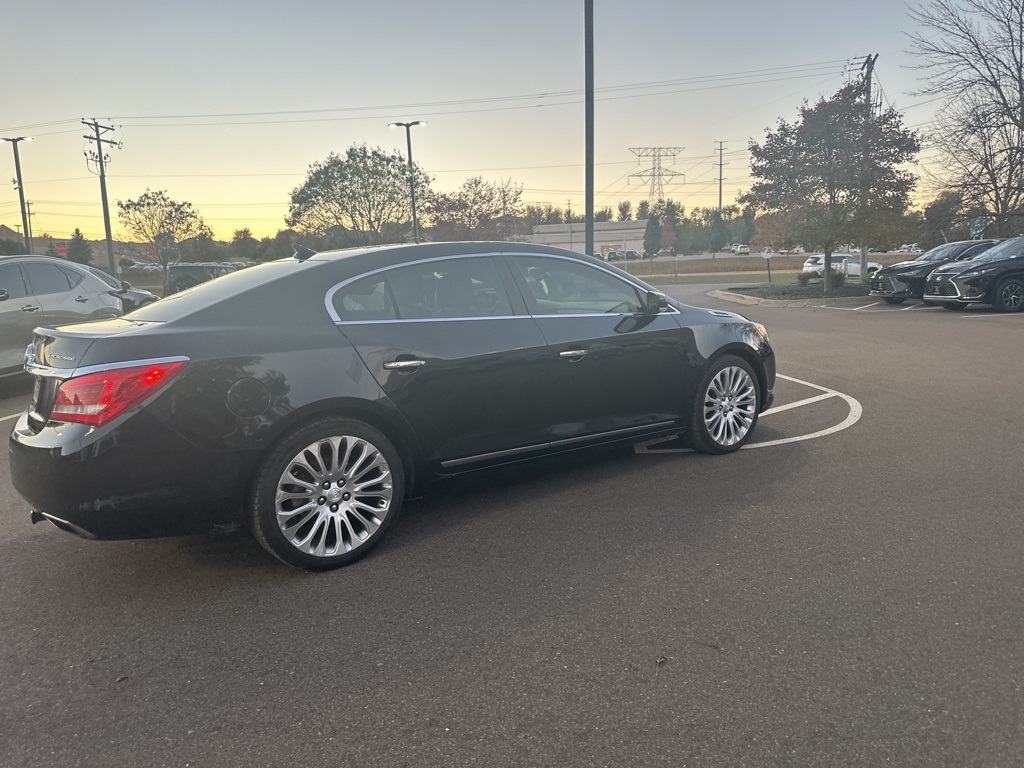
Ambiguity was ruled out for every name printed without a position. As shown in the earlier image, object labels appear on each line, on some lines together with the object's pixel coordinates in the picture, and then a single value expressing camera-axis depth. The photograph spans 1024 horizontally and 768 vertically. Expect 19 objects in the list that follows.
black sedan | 3.18
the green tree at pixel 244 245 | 61.88
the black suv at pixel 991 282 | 15.27
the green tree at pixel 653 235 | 102.73
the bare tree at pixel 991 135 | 23.30
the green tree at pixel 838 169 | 21.44
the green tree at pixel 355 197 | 33.88
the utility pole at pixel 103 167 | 37.00
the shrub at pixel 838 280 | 24.16
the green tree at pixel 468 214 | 43.66
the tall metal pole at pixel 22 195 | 43.34
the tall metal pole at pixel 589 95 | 14.64
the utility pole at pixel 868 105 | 21.56
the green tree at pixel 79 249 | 66.43
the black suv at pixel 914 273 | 18.03
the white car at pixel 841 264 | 38.66
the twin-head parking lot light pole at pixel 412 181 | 34.88
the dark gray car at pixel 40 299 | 8.23
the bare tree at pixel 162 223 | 42.19
